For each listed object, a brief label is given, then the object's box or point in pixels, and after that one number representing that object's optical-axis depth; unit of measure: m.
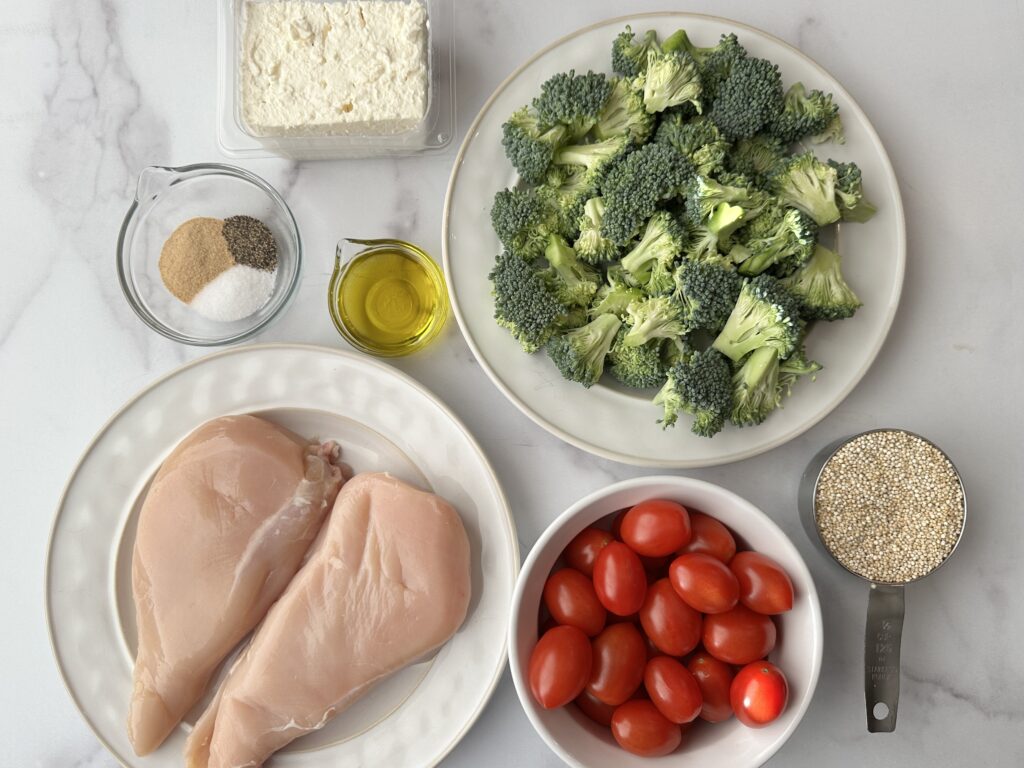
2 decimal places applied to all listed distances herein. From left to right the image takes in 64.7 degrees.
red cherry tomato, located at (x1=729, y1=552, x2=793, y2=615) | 0.34
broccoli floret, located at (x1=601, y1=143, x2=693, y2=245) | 0.36
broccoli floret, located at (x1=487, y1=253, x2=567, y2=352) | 0.37
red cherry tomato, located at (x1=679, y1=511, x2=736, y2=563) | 0.36
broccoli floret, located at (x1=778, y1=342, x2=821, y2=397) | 0.36
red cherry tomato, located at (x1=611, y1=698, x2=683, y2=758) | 0.35
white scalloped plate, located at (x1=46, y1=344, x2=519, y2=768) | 0.39
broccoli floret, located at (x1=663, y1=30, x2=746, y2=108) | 0.38
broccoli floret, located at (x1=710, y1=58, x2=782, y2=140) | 0.37
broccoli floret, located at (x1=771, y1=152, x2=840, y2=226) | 0.36
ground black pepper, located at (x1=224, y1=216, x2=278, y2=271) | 0.40
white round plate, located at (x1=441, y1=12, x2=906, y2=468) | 0.38
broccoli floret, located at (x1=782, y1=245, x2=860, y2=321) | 0.37
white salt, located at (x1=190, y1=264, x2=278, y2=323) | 0.40
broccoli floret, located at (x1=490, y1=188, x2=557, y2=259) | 0.38
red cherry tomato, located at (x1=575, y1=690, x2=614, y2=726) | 0.37
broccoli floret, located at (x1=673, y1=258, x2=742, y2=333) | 0.36
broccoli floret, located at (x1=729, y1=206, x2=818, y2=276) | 0.36
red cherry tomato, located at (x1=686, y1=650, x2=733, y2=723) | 0.36
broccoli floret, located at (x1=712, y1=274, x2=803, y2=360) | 0.35
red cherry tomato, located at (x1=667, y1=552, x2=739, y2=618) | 0.34
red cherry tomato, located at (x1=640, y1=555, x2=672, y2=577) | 0.38
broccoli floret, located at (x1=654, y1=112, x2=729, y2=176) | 0.36
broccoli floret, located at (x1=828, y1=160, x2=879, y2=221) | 0.36
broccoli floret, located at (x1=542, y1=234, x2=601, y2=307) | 0.38
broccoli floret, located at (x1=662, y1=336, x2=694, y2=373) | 0.38
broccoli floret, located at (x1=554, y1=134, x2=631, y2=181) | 0.37
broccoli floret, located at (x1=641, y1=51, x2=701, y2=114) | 0.36
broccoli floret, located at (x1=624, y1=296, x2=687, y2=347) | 0.37
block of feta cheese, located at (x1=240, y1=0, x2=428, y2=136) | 0.38
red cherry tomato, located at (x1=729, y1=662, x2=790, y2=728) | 0.34
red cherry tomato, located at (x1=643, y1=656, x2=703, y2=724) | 0.35
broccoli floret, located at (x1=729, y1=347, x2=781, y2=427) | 0.36
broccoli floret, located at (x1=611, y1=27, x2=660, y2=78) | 0.38
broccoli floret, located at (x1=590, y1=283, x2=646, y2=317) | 0.38
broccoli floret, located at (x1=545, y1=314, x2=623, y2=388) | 0.37
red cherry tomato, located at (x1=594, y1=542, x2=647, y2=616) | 0.35
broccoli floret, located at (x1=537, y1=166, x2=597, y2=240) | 0.38
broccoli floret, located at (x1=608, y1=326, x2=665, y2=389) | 0.37
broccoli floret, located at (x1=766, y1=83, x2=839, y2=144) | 0.37
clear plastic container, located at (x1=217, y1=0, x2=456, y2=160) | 0.40
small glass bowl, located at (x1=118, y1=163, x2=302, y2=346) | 0.40
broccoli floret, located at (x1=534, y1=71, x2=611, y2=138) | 0.37
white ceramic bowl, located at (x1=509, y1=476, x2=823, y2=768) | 0.35
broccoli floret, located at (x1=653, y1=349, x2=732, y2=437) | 0.36
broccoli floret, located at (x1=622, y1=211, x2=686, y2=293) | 0.36
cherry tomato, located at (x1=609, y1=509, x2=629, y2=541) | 0.37
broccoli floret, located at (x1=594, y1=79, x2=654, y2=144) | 0.38
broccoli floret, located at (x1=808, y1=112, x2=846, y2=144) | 0.38
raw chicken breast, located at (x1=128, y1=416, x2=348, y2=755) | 0.38
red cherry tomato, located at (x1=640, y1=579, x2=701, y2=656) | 0.35
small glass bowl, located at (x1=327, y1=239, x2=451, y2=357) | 0.39
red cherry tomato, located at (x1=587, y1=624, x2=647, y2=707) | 0.36
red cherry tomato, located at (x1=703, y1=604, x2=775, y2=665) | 0.35
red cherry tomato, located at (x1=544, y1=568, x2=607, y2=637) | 0.36
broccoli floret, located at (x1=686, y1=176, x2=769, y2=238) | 0.35
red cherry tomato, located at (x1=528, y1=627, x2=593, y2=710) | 0.34
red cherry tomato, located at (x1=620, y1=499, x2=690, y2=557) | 0.35
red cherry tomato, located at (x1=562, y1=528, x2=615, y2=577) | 0.37
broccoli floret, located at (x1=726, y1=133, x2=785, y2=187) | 0.38
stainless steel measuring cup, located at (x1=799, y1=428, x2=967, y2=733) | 0.38
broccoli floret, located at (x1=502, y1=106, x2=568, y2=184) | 0.37
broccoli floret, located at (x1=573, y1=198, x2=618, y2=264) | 0.37
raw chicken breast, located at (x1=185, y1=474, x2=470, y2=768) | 0.37
